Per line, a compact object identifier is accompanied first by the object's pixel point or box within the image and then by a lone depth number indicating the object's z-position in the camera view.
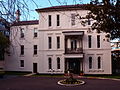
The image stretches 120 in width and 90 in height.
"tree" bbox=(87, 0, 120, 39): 9.21
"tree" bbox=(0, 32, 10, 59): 19.36
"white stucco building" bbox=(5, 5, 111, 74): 19.61
